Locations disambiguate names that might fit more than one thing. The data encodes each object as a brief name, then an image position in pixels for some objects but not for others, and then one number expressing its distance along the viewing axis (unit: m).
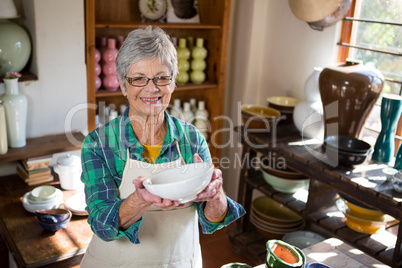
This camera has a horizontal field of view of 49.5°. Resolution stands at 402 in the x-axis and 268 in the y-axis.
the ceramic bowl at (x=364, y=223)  2.30
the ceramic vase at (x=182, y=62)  3.11
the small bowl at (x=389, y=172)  2.16
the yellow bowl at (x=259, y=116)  2.72
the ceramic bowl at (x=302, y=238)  2.75
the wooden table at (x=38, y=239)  1.90
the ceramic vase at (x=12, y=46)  2.40
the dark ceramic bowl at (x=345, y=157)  2.21
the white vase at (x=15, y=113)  2.39
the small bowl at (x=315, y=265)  1.39
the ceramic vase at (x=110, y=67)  2.77
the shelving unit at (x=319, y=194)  2.08
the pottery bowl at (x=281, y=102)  2.90
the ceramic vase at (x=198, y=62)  3.19
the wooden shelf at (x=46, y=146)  2.44
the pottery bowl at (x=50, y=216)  2.04
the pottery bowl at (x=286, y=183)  2.71
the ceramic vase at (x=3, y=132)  2.37
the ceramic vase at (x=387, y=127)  2.23
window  2.49
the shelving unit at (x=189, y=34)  2.67
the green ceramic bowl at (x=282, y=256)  1.30
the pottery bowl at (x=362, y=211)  2.29
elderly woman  1.44
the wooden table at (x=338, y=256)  1.61
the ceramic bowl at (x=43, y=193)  2.23
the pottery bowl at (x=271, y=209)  3.01
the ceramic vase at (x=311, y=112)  2.57
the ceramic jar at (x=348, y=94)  2.26
